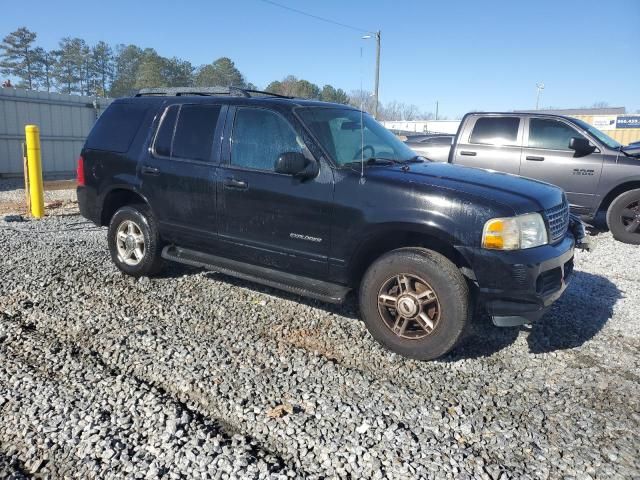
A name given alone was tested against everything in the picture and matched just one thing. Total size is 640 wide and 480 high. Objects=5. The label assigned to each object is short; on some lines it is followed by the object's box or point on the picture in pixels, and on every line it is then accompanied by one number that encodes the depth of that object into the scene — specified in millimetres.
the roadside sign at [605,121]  37078
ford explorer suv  3428
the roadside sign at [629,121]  36344
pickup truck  7660
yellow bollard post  8750
